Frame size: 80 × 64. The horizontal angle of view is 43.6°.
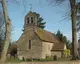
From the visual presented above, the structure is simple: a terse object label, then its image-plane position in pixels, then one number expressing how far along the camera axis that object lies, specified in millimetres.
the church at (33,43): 30869
